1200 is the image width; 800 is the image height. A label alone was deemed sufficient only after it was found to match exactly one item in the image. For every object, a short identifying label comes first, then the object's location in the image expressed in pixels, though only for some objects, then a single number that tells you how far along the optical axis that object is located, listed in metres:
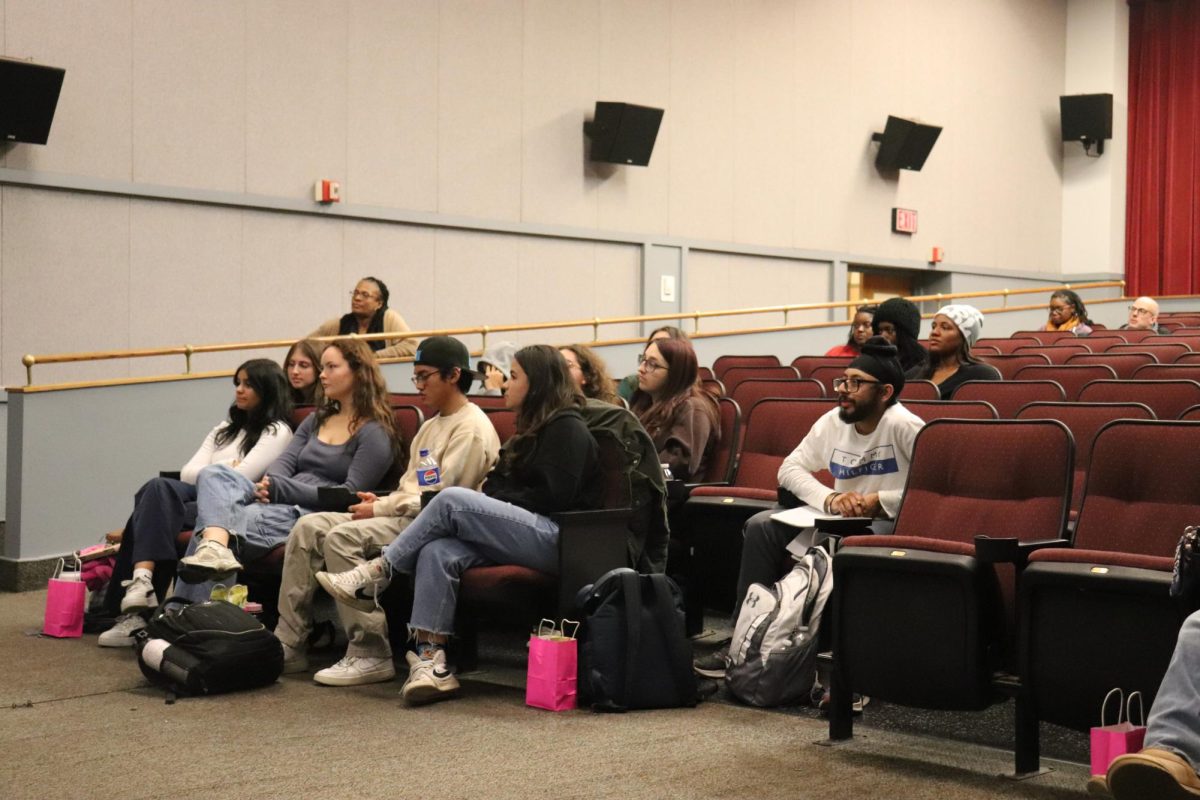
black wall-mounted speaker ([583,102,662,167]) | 10.16
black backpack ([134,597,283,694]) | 3.66
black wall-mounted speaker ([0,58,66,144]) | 6.94
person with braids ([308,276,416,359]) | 7.22
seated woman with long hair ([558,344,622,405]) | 4.57
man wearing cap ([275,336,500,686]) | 3.89
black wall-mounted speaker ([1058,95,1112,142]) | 14.66
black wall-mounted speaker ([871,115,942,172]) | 12.83
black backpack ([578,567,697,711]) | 3.47
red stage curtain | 14.83
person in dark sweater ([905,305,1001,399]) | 5.31
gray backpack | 3.42
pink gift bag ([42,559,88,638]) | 4.59
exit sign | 13.12
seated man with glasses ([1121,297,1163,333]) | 9.98
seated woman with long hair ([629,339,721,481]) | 4.58
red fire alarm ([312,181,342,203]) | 8.59
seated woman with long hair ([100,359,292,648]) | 4.44
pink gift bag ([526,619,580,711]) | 3.49
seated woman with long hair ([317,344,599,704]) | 3.67
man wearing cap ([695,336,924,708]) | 3.73
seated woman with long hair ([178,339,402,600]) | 4.24
